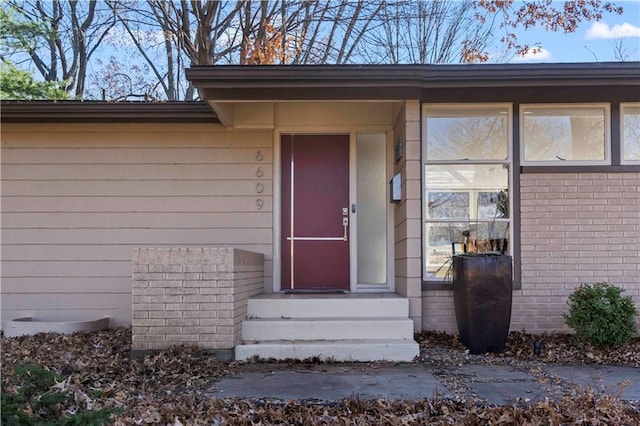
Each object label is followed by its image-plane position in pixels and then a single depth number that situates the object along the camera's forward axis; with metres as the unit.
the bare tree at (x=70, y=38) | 14.02
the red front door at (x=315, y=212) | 6.66
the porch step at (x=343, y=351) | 4.88
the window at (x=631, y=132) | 5.88
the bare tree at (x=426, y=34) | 13.76
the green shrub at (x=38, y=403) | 2.73
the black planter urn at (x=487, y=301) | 5.05
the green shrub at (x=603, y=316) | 5.01
